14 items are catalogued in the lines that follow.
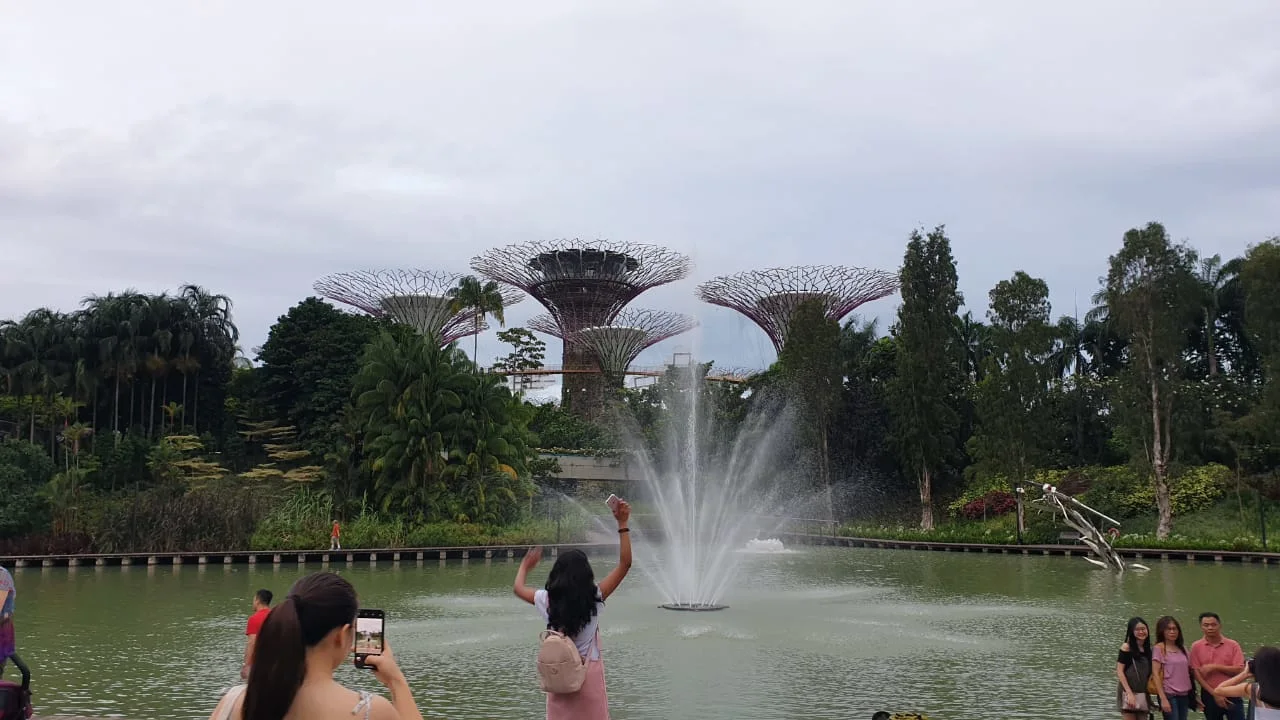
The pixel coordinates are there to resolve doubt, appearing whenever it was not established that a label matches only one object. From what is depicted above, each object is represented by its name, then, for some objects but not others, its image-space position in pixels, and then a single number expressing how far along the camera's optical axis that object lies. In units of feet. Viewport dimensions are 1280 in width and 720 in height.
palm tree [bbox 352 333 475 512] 113.60
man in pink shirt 21.36
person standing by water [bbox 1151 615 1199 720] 22.29
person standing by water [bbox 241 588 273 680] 23.16
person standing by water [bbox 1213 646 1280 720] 15.61
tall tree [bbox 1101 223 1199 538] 112.57
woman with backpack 12.19
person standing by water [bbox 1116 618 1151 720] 22.79
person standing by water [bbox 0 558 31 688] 19.26
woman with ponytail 7.41
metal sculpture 81.73
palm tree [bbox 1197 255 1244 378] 153.17
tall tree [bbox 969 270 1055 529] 126.82
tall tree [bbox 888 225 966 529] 136.15
